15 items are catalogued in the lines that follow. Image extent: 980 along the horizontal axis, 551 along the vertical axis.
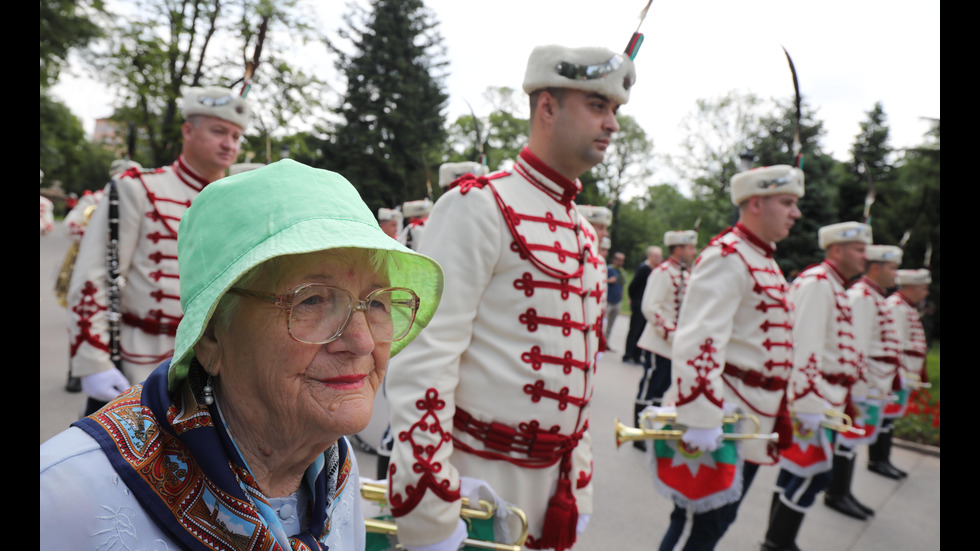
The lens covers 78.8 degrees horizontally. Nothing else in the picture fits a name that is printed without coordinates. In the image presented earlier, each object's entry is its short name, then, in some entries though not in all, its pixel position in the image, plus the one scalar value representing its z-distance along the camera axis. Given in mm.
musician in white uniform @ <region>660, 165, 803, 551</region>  3293
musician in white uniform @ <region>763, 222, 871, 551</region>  4391
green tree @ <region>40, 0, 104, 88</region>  14609
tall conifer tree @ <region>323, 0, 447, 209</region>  17141
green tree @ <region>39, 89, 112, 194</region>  21562
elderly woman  948
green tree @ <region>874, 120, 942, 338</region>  17156
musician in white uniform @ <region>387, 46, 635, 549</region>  1934
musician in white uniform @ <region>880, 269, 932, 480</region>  7172
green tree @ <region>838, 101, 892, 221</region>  21375
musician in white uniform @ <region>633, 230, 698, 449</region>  7020
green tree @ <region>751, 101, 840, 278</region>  22453
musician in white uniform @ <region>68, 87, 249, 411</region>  2850
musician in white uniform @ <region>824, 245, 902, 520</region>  5707
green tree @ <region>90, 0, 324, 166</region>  13852
